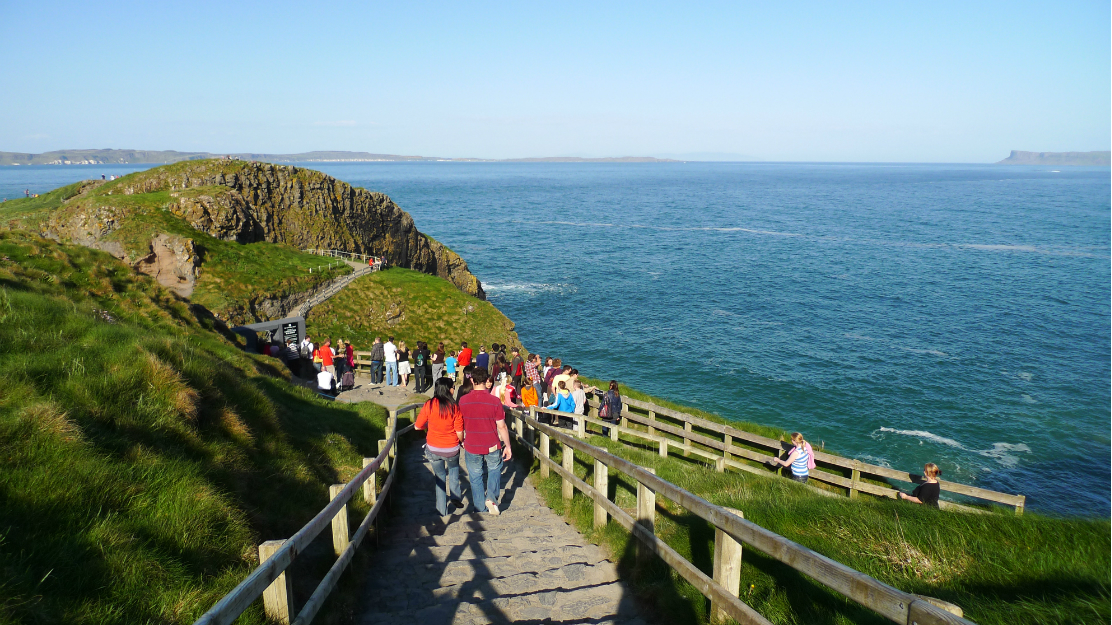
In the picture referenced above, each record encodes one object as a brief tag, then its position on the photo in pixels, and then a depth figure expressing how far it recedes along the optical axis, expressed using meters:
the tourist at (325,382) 18.80
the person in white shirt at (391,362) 20.81
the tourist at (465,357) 19.03
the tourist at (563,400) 15.20
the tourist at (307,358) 21.36
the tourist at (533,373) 17.66
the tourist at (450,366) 19.36
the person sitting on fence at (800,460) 11.88
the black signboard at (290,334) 23.58
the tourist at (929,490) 9.40
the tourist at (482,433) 8.00
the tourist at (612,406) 15.60
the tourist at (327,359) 19.31
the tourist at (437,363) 19.50
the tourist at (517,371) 18.03
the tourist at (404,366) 21.39
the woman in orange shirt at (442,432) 7.85
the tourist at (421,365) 19.86
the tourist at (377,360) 20.97
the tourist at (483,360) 17.15
